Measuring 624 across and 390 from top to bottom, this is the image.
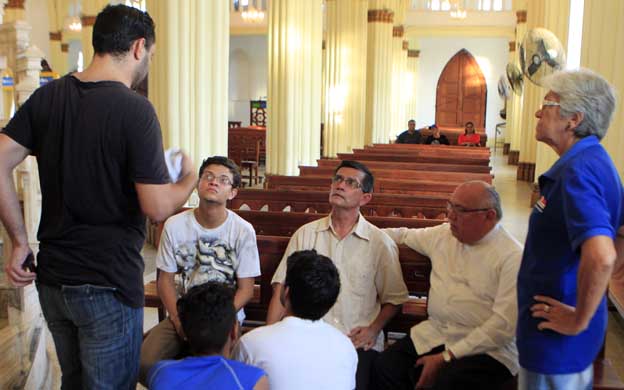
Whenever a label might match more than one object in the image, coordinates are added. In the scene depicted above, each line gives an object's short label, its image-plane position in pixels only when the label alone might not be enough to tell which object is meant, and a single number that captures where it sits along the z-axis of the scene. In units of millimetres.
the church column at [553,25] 11125
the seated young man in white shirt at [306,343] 2139
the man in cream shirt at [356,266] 3225
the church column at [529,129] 16641
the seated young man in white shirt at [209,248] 3227
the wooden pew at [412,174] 8078
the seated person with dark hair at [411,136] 16891
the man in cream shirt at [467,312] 2873
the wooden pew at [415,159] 10086
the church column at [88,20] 16219
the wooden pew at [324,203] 6008
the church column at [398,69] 26328
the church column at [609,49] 5691
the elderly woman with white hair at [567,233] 1981
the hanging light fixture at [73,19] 23875
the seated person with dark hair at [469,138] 18188
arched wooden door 31547
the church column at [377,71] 19047
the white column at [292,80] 11320
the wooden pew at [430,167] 8867
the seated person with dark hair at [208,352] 2002
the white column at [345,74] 16891
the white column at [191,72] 6605
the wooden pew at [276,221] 5066
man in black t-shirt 2012
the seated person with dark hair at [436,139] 16625
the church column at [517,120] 23109
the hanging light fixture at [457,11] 26500
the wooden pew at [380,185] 7145
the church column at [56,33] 24703
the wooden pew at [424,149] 11992
